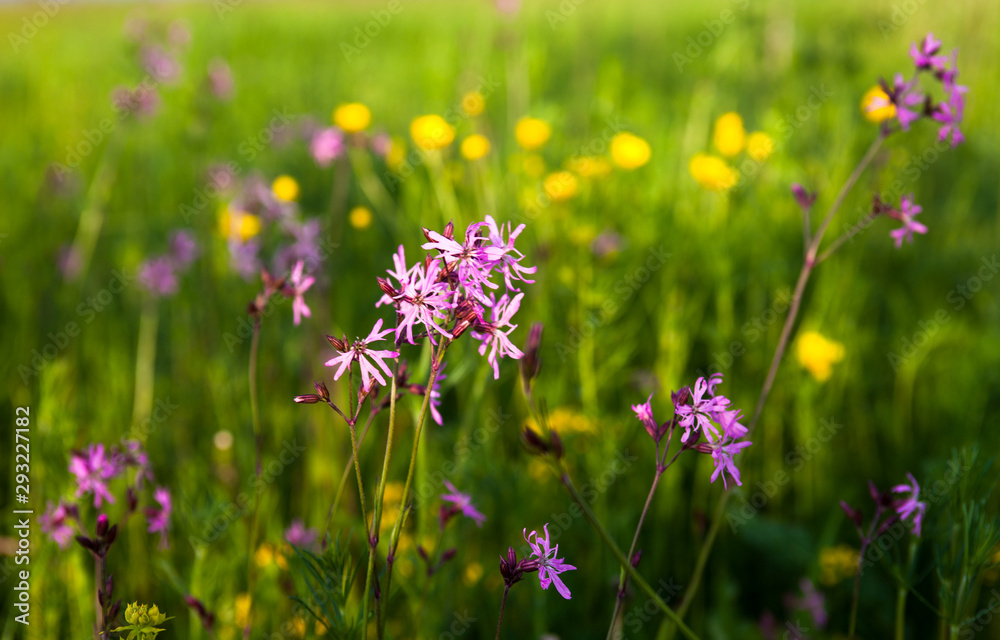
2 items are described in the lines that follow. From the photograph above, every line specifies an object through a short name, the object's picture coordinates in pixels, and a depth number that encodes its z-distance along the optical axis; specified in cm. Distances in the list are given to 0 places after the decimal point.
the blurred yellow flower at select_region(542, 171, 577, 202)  261
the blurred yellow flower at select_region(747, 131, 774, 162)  295
